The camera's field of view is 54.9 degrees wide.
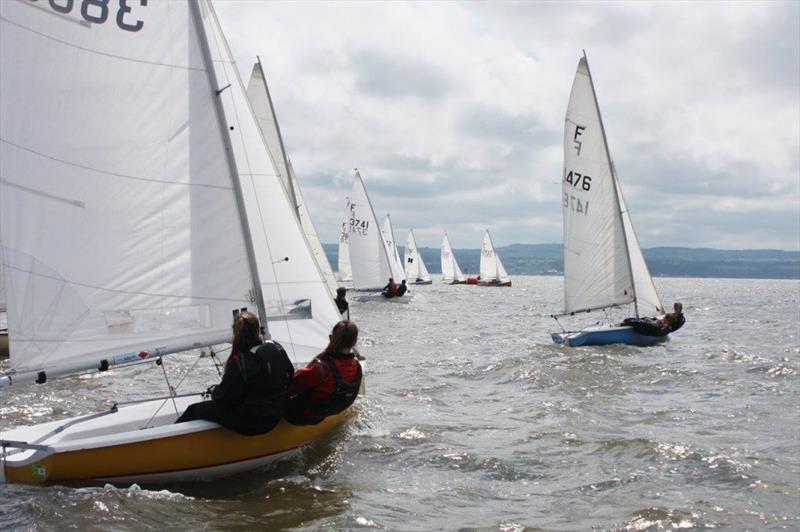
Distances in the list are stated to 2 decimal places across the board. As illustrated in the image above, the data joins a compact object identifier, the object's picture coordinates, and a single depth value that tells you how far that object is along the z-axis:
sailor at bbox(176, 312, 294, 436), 6.08
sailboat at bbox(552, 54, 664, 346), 18.52
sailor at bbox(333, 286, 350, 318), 16.60
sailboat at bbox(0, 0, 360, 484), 5.99
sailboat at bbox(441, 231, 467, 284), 81.50
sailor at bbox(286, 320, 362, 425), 6.71
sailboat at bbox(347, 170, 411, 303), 37.41
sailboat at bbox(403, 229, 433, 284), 74.81
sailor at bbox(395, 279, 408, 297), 37.22
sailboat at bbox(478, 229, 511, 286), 72.00
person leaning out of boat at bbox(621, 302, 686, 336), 17.14
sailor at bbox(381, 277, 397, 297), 36.91
